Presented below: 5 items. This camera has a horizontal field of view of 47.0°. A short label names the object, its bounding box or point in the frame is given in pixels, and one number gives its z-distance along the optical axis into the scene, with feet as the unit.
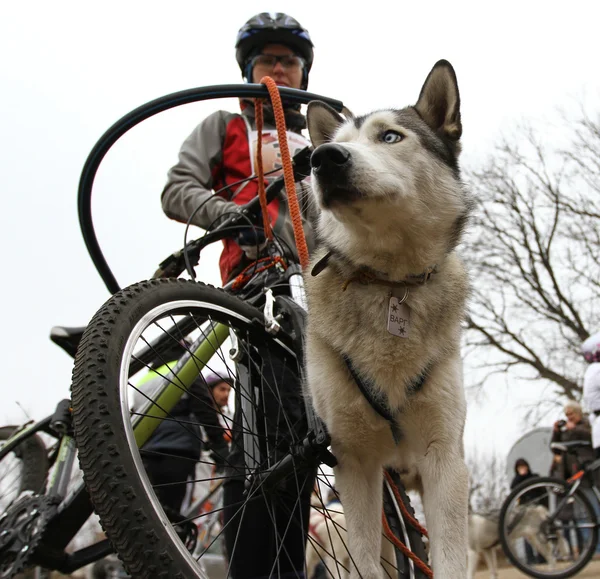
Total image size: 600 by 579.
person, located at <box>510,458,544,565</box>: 34.83
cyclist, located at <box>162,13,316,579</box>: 8.79
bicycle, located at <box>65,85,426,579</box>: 6.58
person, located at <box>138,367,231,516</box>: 14.92
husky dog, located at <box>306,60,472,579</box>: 7.37
